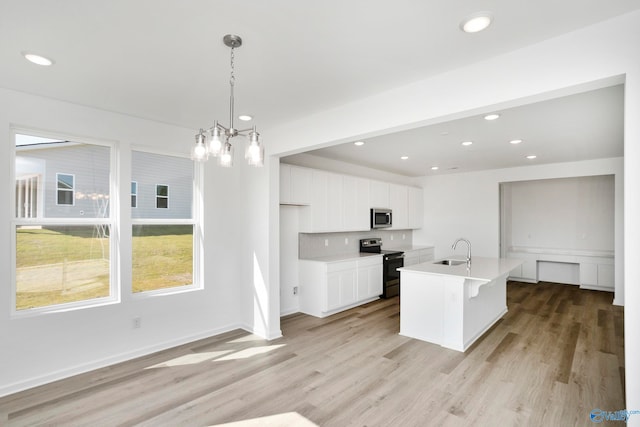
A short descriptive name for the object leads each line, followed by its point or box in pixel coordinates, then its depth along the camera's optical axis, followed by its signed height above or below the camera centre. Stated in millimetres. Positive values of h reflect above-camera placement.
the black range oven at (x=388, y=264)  6141 -915
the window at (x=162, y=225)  3777 -132
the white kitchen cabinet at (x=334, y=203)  5545 +188
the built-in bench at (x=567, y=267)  6750 -1105
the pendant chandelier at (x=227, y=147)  2094 +428
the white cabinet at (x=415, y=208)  7700 +155
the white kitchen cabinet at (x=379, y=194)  6504 +396
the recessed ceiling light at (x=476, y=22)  1856 +1088
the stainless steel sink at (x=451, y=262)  4953 -689
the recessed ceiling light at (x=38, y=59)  2295 +1071
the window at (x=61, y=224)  3076 -94
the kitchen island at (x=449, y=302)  3816 -1047
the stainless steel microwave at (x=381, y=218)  6438 -66
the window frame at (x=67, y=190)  3254 +232
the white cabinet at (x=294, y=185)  4852 +433
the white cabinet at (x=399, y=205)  7055 +207
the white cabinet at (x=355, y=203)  5855 +200
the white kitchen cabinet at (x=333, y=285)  5055 -1100
